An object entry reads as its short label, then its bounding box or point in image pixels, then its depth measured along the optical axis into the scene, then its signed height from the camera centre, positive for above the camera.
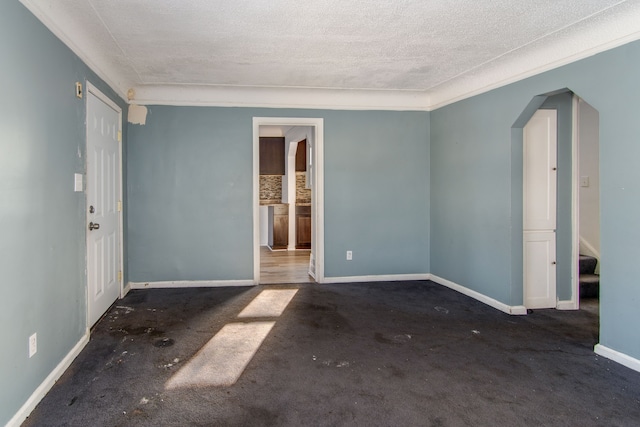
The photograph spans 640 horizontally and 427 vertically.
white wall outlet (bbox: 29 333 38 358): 2.13 -0.71
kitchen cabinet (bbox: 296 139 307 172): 7.85 +1.03
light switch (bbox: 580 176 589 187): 4.61 +0.31
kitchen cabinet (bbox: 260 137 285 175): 8.42 +1.14
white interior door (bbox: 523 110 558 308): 3.84 +0.01
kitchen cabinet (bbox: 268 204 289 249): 7.83 -0.31
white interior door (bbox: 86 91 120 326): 3.21 +0.04
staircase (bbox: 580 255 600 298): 4.23 -0.74
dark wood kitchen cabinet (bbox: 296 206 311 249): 7.76 -0.33
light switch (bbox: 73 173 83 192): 2.78 +0.20
